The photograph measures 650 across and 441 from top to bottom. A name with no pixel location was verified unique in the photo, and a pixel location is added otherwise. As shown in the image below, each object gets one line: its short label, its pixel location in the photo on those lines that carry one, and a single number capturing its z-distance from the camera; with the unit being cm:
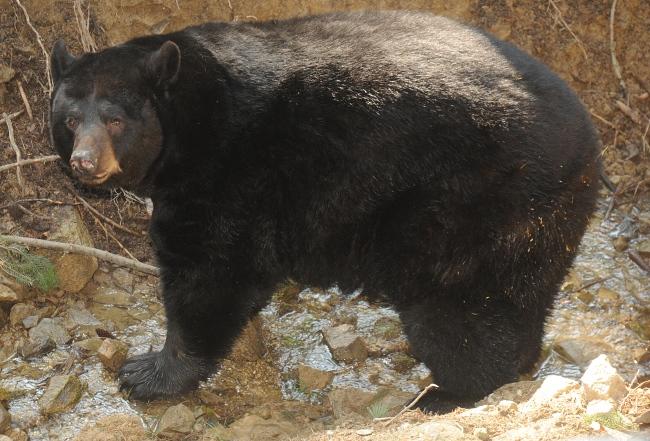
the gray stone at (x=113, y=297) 1377
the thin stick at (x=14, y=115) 1439
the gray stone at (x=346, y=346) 1317
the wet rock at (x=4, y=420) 1108
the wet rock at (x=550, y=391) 917
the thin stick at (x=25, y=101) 1457
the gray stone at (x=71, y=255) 1353
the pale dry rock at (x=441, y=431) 873
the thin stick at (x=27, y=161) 1361
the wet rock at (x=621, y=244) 1555
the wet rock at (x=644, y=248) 1527
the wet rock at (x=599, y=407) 848
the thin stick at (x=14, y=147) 1389
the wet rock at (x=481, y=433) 876
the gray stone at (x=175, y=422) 1117
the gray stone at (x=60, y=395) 1145
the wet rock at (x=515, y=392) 1038
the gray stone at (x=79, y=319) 1316
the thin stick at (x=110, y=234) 1429
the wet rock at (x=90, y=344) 1268
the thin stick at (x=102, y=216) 1441
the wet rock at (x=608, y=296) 1450
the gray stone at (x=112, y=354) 1241
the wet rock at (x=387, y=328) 1379
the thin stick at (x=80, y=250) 1325
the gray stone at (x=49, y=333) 1268
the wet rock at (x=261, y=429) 1091
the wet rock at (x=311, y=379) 1253
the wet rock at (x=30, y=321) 1287
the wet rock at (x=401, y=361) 1319
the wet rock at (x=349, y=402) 1172
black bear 1046
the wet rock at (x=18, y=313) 1291
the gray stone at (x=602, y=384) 881
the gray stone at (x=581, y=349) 1313
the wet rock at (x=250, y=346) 1304
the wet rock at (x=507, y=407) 931
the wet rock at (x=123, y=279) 1409
